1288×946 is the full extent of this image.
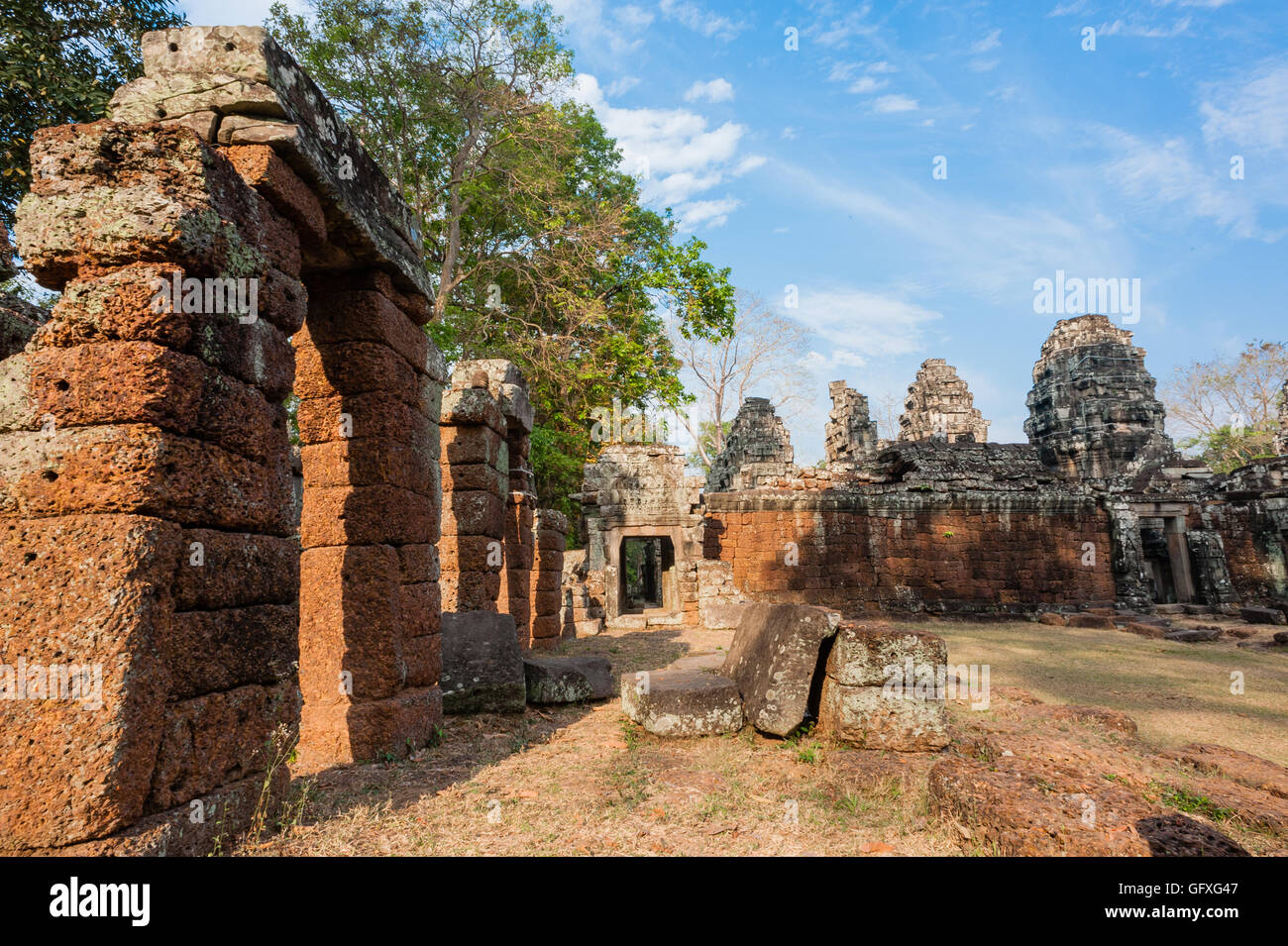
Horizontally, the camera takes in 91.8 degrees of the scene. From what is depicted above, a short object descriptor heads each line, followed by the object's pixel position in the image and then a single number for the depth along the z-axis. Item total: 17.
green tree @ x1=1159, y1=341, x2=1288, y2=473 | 33.47
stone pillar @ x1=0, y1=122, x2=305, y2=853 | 2.32
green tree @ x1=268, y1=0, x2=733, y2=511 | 15.82
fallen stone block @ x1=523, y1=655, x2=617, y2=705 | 6.16
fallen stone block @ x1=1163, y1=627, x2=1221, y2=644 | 12.42
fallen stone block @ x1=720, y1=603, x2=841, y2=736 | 4.86
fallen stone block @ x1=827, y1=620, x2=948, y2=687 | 4.74
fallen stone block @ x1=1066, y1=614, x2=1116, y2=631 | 14.77
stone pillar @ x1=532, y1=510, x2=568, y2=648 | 10.74
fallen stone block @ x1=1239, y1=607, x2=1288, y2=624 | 14.70
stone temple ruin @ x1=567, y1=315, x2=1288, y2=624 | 16.39
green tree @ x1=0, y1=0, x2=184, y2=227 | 9.16
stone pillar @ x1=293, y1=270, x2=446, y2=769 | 4.40
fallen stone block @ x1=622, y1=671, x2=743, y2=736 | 5.08
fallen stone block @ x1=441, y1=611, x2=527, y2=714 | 5.57
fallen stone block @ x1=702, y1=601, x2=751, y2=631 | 14.07
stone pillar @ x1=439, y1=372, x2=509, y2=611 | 7.18
